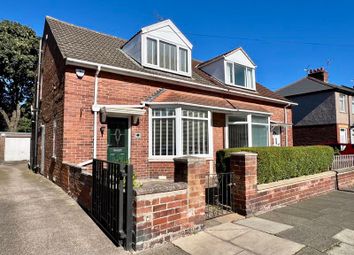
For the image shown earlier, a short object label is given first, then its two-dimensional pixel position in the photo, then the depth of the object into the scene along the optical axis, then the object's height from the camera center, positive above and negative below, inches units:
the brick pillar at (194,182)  172.1 -29.1
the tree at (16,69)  1021.2 +288.8
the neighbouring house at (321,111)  848.9 +96.9
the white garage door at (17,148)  893.8 -30.7
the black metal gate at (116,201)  146.8 -38.5
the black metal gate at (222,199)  217.3 -54.4
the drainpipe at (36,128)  513.8 +25.4
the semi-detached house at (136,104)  326.0 +51.7
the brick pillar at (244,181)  207.9 -34.4
